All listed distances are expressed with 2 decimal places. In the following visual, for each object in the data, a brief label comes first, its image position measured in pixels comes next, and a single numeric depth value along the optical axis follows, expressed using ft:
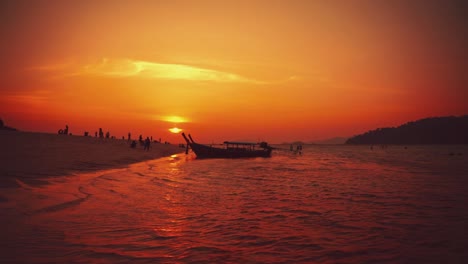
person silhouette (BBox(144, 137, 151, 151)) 177.88
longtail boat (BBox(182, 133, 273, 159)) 165.48
